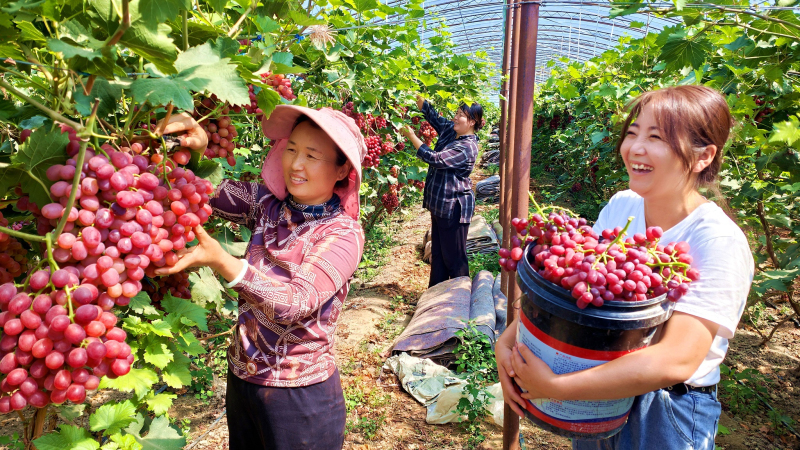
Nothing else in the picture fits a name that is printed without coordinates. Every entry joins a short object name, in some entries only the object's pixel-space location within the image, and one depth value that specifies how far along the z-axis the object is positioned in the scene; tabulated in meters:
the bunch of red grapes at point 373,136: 4.24
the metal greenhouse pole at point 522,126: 2.12
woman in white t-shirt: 1.22
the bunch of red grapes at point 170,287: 1.30
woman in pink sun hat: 1.59
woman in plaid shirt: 5.09
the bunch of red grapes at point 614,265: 1.16
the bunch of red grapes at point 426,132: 6.08
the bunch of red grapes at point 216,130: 1.30
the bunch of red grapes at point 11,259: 0.97
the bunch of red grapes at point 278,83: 1.46
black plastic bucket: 1.20
